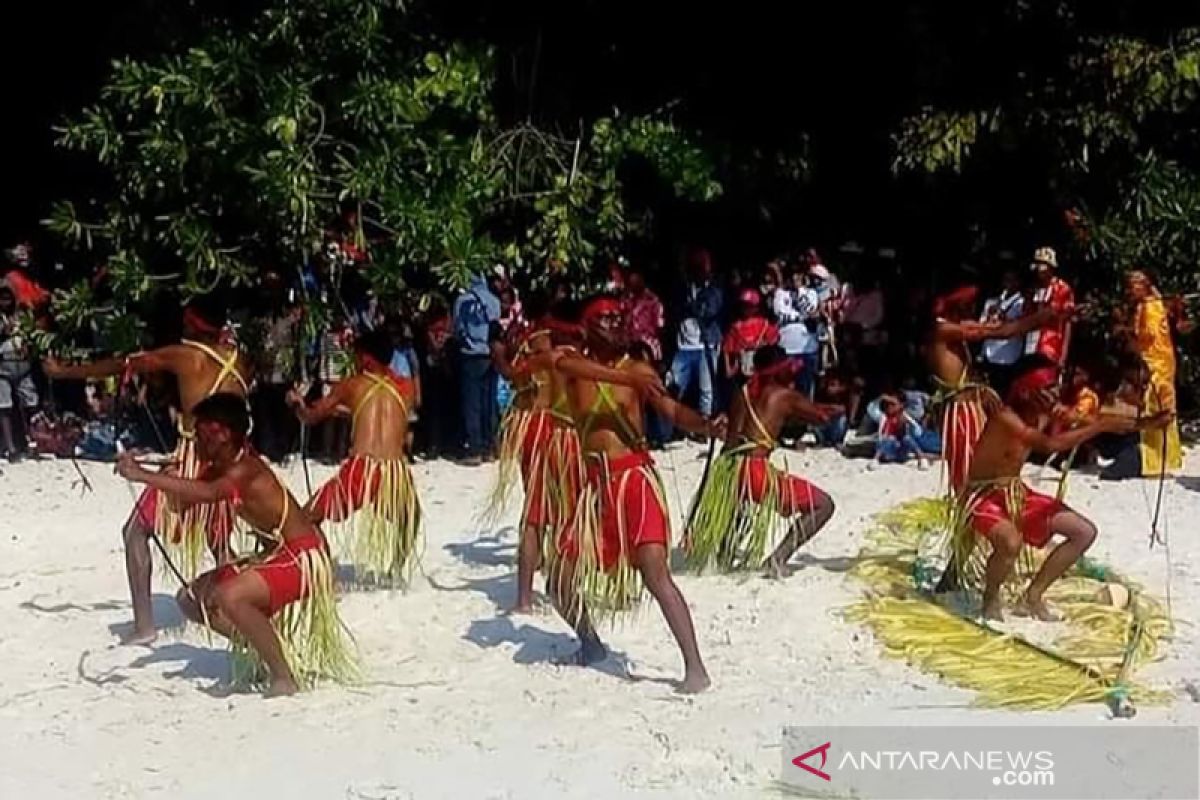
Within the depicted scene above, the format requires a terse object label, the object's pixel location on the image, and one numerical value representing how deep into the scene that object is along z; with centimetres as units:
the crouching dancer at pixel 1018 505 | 691
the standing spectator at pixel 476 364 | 1040
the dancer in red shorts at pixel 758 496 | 771
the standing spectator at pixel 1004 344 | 1005
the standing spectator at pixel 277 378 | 1032
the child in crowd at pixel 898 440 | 1028
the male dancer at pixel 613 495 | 628
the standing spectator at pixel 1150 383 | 969
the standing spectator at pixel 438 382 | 1067
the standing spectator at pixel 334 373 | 1036
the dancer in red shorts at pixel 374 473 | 734
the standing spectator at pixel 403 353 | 1020
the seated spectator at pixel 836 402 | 1078
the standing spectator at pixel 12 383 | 1039
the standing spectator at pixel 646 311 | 1035
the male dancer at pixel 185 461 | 698
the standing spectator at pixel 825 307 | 1086
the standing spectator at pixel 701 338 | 1079
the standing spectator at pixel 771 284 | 1075
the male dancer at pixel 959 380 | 751
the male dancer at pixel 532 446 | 734
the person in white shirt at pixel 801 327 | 1059
